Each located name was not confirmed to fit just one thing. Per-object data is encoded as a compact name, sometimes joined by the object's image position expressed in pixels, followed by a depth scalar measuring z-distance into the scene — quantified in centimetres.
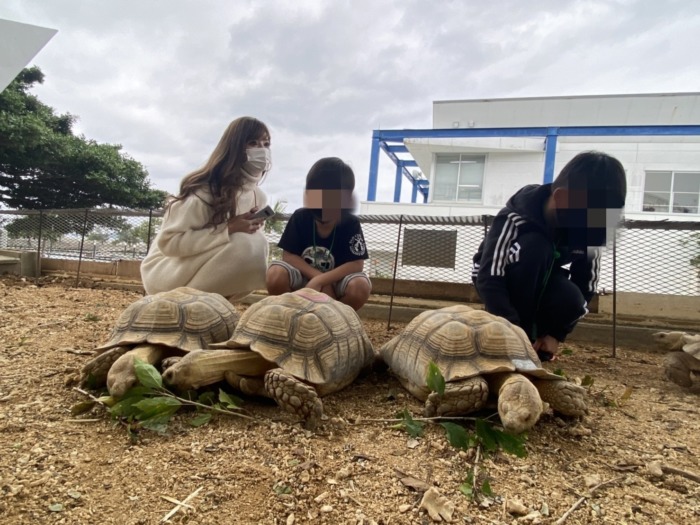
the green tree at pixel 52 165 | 1220
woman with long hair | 247
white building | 1276
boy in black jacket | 190
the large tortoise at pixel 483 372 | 133
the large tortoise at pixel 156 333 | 156
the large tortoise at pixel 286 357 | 137
